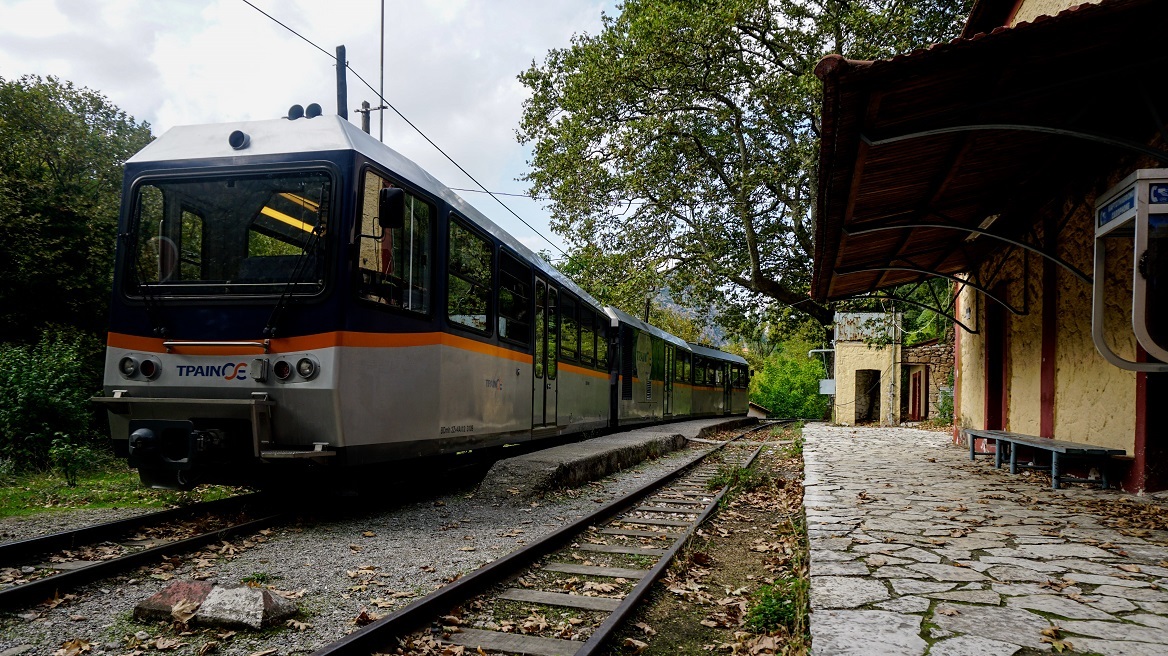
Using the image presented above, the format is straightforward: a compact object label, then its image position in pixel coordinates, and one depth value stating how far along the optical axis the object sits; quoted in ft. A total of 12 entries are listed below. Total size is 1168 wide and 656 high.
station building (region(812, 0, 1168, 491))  15.51
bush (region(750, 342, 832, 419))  134.21
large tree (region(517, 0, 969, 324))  52.24
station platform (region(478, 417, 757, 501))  26.58
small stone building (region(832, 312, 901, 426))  89.92
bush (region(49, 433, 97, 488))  27.45
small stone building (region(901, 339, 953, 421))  82.43
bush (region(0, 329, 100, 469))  30.71
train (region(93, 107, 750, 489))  18.74
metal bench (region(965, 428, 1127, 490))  24.26
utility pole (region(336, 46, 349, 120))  49.01
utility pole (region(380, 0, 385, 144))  61.31
